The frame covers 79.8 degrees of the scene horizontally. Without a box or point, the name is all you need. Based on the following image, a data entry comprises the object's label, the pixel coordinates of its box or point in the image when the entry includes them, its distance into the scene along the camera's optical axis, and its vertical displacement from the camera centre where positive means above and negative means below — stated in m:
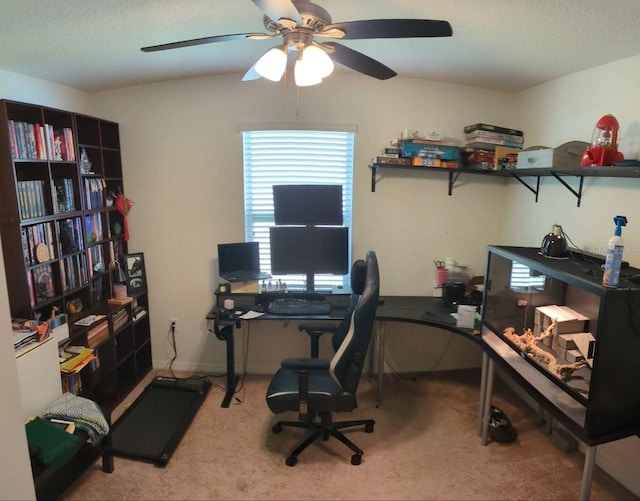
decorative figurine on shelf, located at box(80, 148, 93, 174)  2.68 +0.19
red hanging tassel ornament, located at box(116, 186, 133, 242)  3.08 -0.13
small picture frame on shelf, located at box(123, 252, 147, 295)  3.13 -0.67
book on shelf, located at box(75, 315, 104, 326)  2.60 -0.89
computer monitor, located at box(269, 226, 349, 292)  2.94 -0.45
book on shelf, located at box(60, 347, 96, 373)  2.38 -1.09
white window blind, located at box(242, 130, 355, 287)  3.14 +0.22
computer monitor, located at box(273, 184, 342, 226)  2.91 -0.10
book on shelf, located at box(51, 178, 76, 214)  2.47 -0.03
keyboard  2.80 -0.86
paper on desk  2.78 -0.90
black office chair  2.06 -1.02
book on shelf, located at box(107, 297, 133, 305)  2.95 -0.85
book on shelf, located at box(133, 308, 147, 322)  3.14 -1.03
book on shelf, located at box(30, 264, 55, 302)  2.30 -0.56
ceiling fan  1.31 +0.58
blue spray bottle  1.54 -0.29
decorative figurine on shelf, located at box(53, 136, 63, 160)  2.42 +0.26
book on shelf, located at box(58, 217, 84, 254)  2.50 -0.30
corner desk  2.74 -0.91
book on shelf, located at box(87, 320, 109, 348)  2.66 -1.02
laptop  3.00 -0.56
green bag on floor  1.82 -1.23
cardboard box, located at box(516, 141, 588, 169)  2.20 +0.21
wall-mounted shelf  1.97 +0.12
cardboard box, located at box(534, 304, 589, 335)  2.03 -0.68
